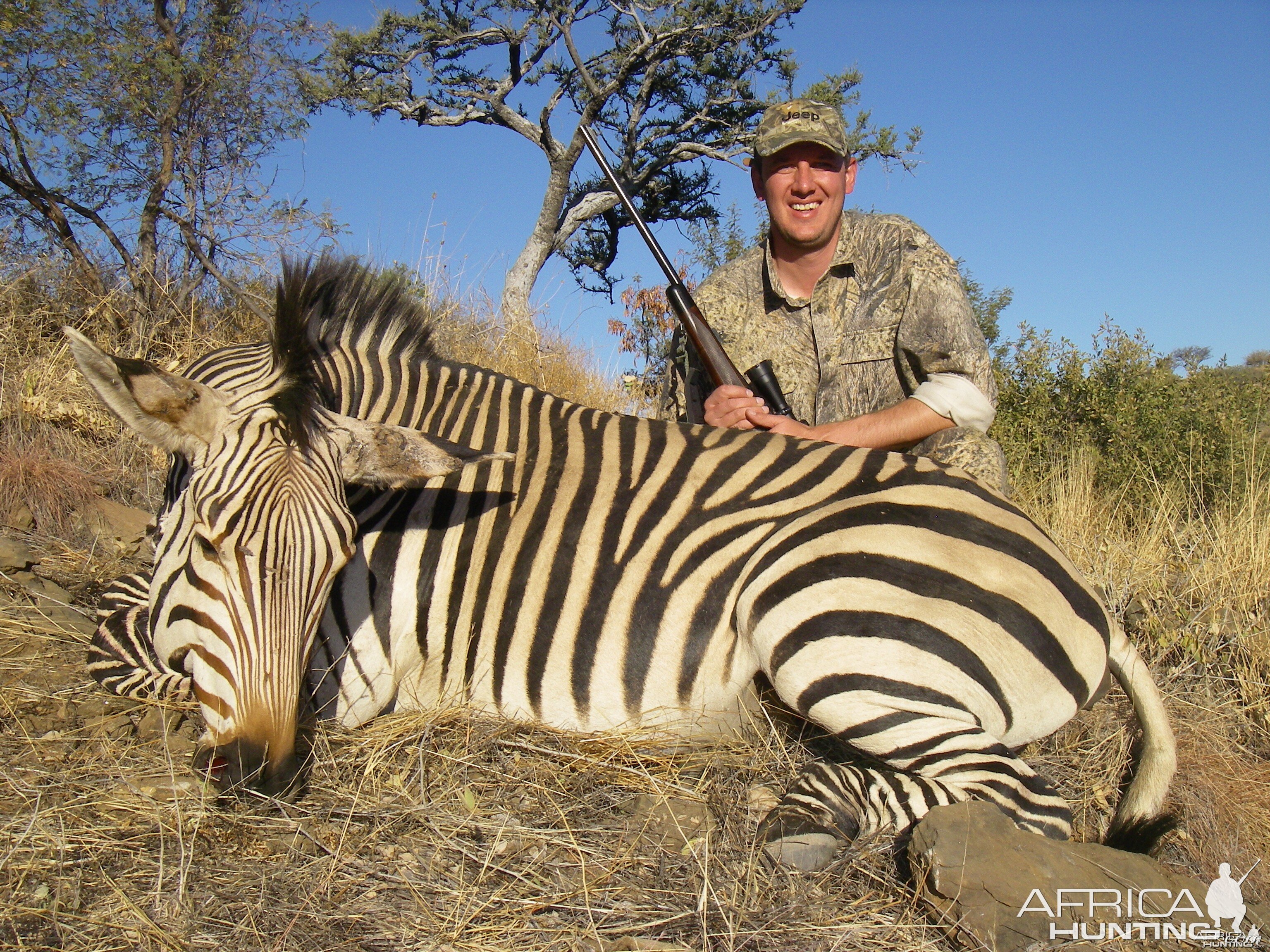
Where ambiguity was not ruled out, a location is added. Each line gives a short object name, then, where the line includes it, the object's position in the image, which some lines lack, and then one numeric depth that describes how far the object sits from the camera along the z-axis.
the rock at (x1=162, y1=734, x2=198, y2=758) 2.54
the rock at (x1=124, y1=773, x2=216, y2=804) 2.19
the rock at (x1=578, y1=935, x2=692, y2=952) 1.82
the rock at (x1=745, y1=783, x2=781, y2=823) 2.44
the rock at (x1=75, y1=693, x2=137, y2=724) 2.74
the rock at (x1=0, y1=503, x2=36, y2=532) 4.25
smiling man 4.01
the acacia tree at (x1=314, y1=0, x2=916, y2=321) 16.69
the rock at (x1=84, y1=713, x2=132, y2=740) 2.63
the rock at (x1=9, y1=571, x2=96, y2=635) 3.31
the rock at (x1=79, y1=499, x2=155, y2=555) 4.41
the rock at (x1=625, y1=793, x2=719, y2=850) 2.30
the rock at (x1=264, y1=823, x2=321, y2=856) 2.12
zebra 2.13
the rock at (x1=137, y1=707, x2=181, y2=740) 2.61
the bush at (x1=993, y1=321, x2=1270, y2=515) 6.14
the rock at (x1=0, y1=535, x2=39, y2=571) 3.58
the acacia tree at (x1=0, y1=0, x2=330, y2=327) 6.38
